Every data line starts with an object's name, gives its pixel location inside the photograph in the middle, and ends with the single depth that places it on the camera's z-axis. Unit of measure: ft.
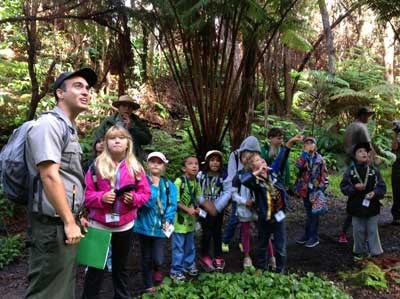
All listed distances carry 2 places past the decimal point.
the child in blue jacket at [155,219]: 12.28
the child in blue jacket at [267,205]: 12.85
